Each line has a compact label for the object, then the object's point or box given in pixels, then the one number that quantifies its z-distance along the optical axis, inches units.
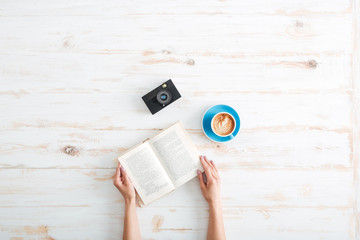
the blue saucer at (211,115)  52.6
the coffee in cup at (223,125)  51.8
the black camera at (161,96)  52.4
